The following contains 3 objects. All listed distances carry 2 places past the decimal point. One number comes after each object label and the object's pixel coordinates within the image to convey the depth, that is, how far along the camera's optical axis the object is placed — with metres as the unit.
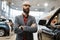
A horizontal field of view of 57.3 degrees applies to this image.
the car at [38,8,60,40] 1.13
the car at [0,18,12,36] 3.95
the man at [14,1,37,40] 1.00
